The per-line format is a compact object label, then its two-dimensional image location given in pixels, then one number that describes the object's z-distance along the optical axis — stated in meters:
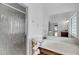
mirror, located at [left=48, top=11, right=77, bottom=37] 1.53
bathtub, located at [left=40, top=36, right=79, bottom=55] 1.50
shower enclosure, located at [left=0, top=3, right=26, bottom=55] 1.50
